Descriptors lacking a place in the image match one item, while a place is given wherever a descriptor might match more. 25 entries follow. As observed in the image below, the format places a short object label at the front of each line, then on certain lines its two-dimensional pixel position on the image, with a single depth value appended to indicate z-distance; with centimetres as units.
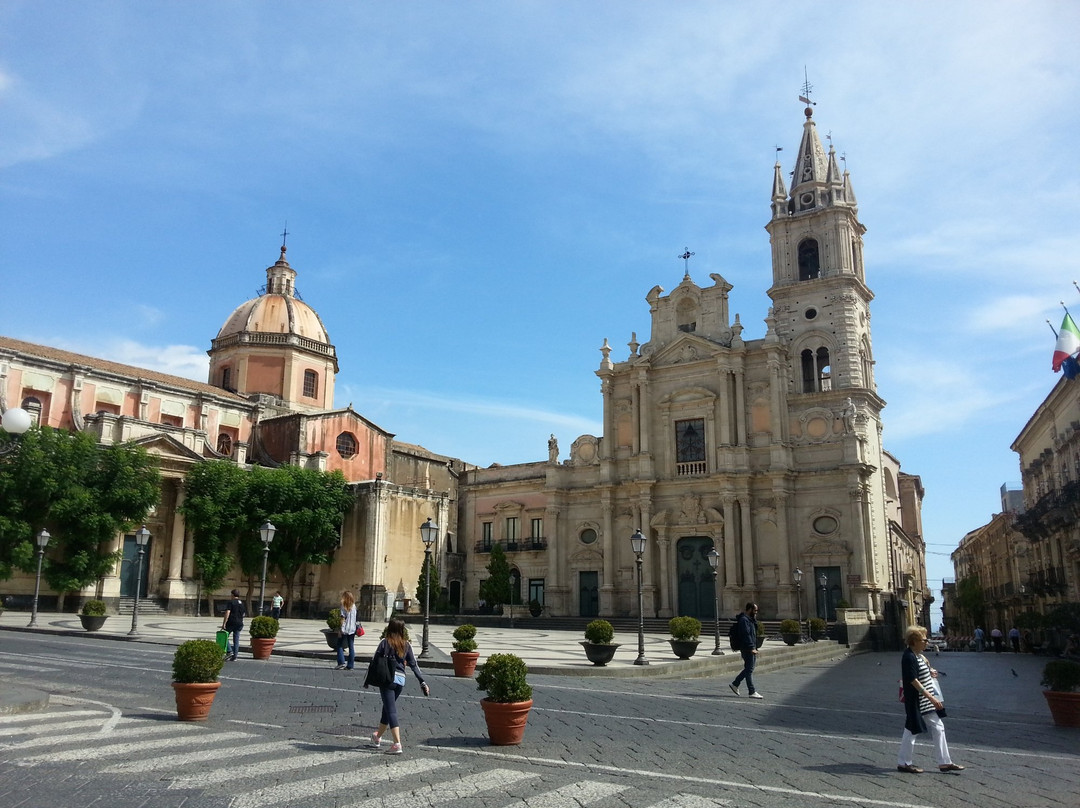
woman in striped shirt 838
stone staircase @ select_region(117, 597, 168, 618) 3753
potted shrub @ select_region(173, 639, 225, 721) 1018
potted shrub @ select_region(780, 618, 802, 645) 2850
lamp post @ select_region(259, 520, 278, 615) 2214
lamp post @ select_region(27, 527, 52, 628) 3030
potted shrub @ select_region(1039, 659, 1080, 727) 1167
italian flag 2994
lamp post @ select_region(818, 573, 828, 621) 3759
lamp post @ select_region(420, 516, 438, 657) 2216
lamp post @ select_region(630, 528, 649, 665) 2058
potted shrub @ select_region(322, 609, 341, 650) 1950
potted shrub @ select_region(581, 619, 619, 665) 1969
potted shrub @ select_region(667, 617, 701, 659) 2214
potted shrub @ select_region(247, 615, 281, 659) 2033
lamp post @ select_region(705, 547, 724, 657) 2520
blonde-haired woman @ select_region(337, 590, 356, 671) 1806
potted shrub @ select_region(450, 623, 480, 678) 1803
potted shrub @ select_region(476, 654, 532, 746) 923
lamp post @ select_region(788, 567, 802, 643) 3632
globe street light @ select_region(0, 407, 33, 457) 998
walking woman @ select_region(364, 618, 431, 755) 880
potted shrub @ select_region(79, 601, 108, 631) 2730
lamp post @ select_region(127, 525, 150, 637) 2562
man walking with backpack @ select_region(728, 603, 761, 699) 1557
